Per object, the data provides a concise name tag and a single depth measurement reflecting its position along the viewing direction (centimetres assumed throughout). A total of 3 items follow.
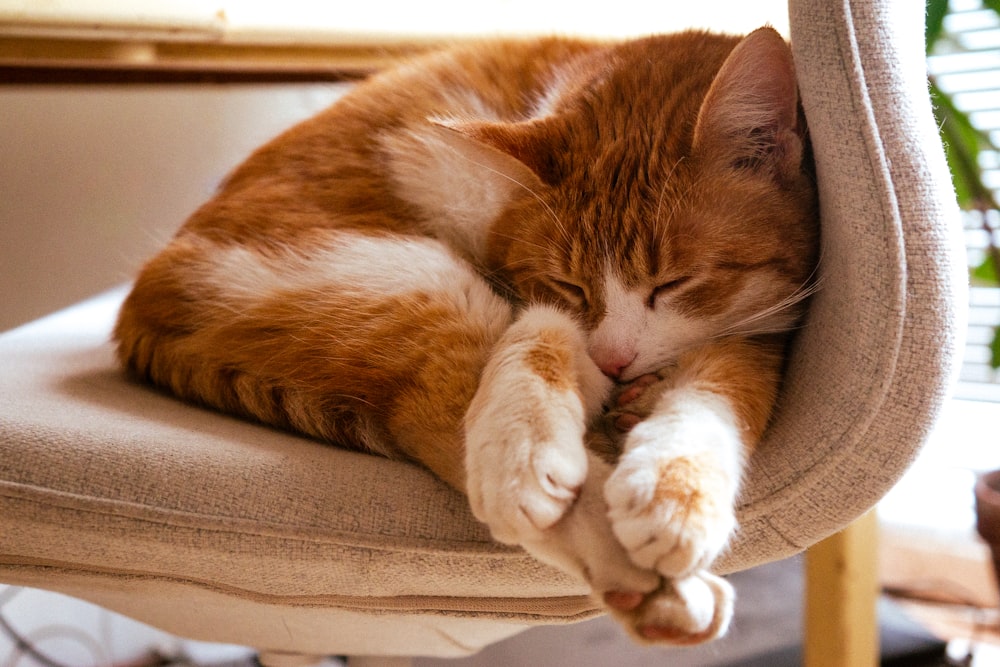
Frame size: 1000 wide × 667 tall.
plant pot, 95
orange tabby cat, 71
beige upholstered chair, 72
